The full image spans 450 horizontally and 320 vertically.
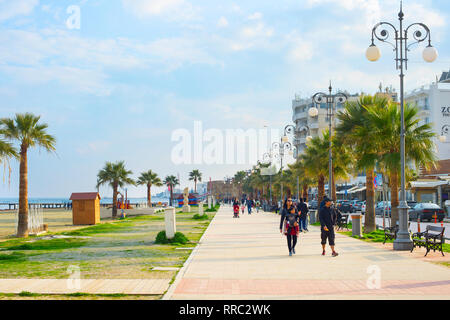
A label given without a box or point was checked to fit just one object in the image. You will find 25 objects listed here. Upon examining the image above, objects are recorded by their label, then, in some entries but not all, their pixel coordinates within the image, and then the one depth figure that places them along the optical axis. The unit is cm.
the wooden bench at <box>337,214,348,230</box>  2397
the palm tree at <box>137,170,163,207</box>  7831
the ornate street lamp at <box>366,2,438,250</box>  1499
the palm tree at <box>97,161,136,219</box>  5309
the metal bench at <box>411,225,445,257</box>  1369
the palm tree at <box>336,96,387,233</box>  2014
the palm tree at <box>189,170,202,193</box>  14212
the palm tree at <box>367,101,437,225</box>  1867
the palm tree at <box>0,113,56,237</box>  2369
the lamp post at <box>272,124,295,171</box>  4208
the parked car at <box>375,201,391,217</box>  4270
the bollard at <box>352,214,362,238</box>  1964
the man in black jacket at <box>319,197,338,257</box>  1364
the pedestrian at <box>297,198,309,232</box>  2100
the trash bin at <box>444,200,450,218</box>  3908
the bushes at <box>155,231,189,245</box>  1716
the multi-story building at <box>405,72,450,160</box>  7088
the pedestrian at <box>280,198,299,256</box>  1376
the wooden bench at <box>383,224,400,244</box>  1676
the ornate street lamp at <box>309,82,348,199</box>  2502
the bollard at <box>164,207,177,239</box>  1684
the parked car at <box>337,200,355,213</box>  4981
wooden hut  3456
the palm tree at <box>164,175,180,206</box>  13188
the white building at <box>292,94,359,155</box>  10456
